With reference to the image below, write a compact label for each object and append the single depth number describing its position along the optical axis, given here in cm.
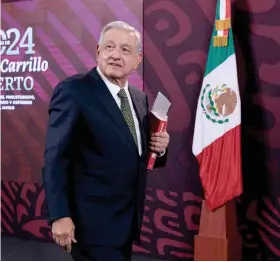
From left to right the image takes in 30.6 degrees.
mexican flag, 344
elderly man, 177
